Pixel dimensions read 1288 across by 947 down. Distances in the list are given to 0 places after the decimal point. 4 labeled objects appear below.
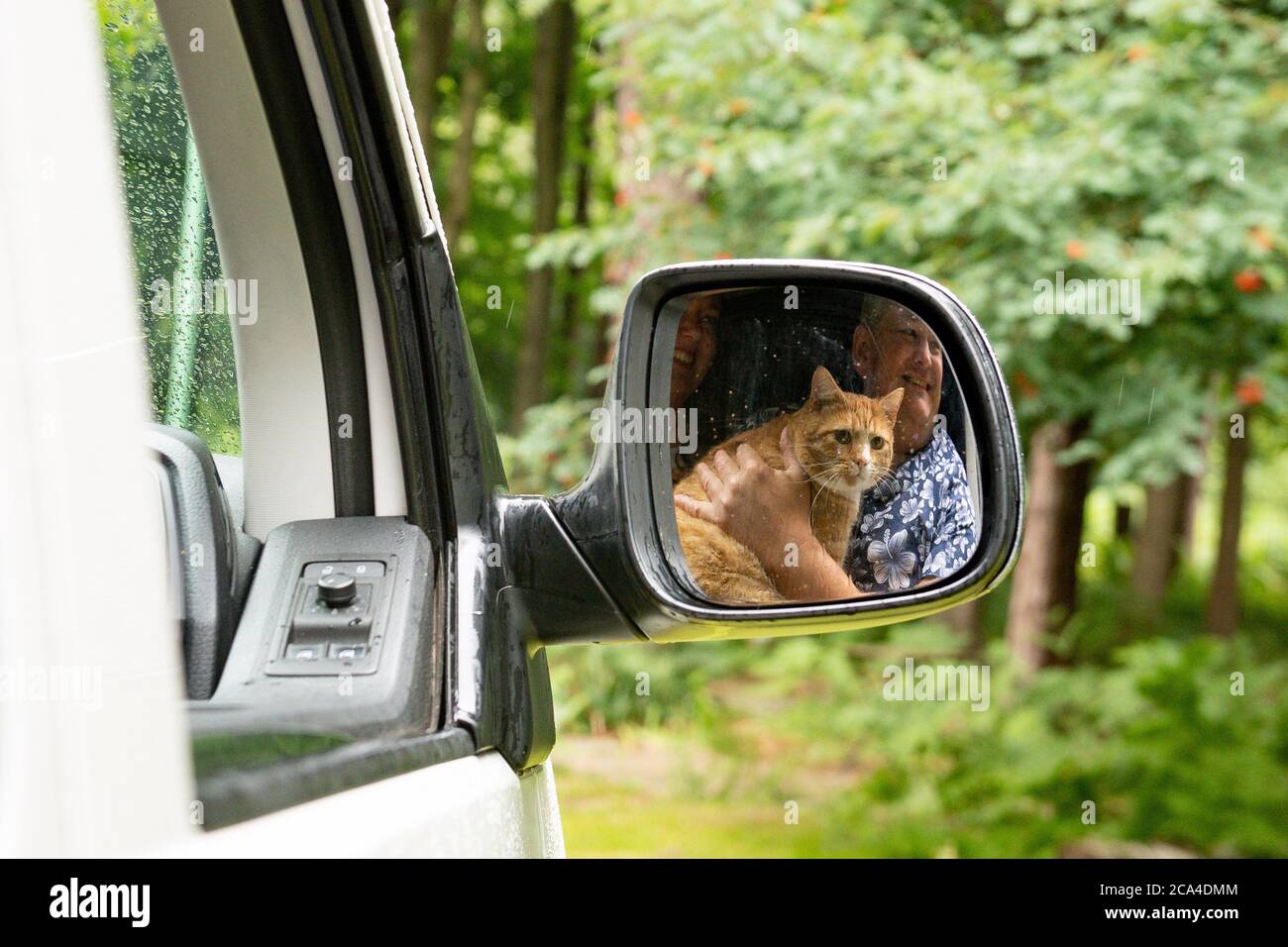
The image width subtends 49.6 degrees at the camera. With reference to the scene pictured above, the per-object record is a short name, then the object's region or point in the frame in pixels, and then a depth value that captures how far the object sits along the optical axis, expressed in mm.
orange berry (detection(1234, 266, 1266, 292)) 5492
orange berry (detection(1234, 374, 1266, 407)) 5777
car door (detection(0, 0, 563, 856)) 1400
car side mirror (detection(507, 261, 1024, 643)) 1694
